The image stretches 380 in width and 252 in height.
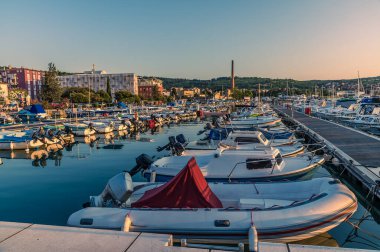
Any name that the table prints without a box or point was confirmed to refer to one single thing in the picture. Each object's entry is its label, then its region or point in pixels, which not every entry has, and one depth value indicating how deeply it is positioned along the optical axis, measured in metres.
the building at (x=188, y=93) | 193.18
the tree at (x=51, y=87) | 85.67
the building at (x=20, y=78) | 131.15
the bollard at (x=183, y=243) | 5.13
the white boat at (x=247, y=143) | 16.97
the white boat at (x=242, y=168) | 12.67
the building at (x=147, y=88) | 157.12
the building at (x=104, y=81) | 159.25
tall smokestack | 162.71
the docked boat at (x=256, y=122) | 32.53
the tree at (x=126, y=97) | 104.50
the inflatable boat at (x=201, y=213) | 7.73
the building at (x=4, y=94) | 84.12
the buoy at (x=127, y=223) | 7.56
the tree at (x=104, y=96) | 98.66
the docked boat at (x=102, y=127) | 38.56
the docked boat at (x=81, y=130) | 36.06
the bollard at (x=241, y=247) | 4.82
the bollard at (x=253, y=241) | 5.16
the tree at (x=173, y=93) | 161.68
